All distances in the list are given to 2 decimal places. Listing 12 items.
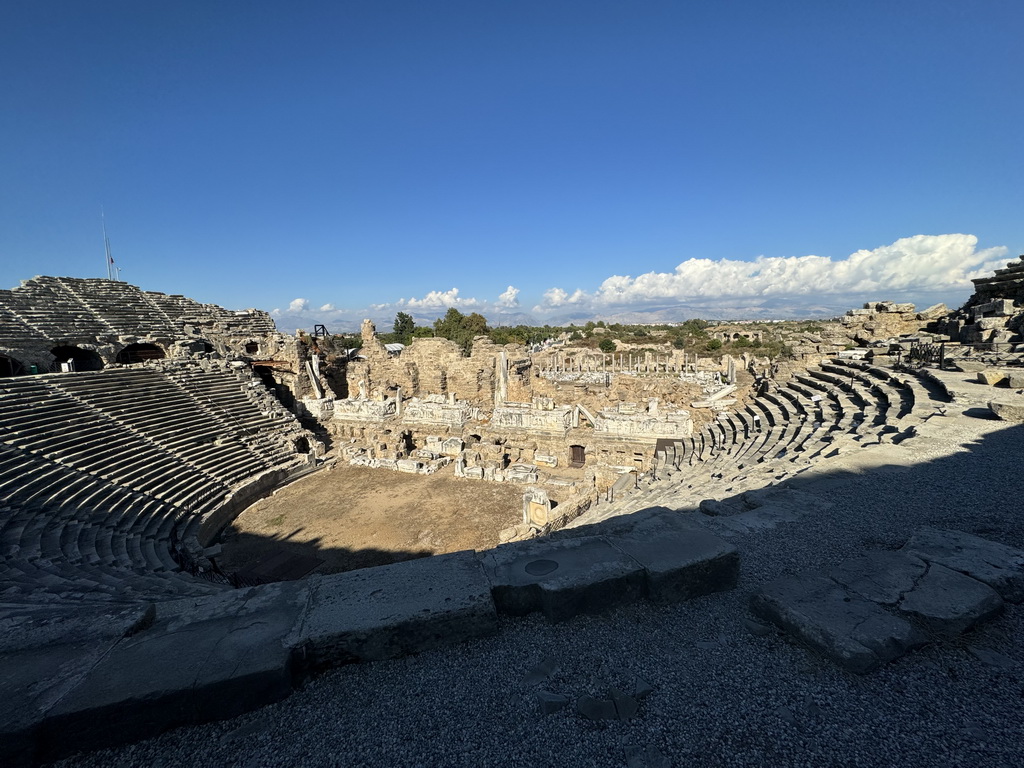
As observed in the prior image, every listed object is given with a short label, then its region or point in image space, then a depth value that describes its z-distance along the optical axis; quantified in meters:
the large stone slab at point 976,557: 2.88
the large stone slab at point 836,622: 2.41
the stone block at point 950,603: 2.57
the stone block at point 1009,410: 6.99
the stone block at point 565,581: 2.96
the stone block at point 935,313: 19.22
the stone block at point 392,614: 2.62
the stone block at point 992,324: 13.19
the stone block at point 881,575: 2.82
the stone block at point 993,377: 9.36
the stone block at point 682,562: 3.07
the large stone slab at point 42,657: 2.06
